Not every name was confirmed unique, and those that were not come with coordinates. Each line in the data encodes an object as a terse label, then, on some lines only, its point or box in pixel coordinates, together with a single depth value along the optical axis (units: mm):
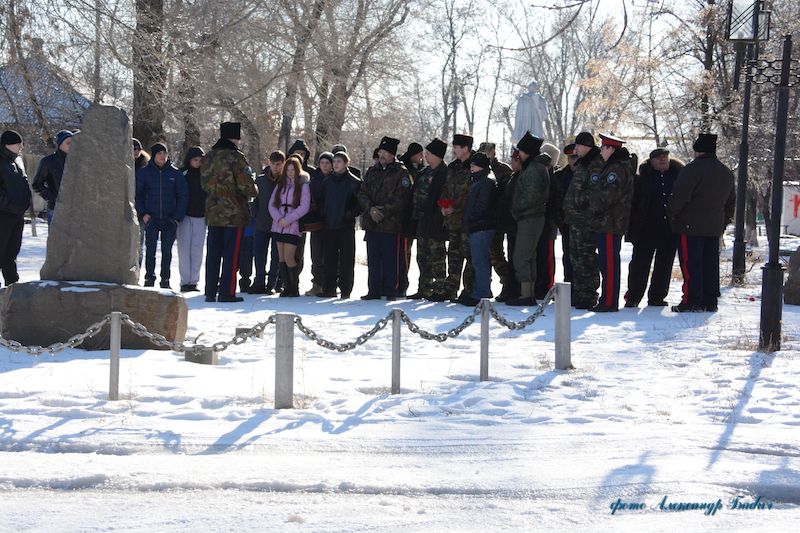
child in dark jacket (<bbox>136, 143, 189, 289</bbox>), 15398
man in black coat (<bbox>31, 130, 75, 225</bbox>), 14016
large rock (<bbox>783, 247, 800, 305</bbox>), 14859
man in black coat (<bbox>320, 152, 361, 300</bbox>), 14859
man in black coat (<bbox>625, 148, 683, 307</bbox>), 13906
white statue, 28688
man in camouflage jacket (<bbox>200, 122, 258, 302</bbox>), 14156
